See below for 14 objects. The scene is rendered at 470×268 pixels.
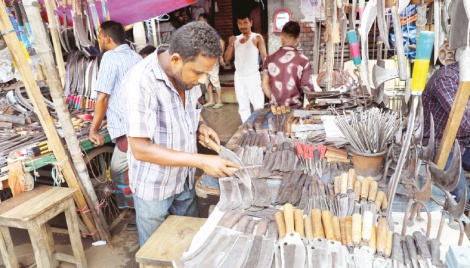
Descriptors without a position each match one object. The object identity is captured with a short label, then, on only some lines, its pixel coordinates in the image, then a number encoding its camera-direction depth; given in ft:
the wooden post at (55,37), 9.98
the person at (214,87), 23.65
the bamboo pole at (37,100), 8.55
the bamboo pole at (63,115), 8.95
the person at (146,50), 13.84
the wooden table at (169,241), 6.28
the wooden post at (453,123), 4.86
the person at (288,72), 13.31
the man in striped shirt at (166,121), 5.62
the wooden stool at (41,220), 8.47
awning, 13.74
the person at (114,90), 10.61
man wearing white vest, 18.90
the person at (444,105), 7.88
